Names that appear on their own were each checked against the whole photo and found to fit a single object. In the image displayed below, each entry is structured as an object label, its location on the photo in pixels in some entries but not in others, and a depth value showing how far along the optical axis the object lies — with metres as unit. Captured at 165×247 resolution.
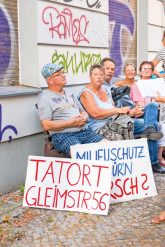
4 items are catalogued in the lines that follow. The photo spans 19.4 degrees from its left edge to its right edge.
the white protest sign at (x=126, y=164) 4.84
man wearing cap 5.00
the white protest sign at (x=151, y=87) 6.39
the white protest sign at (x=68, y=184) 4.50
